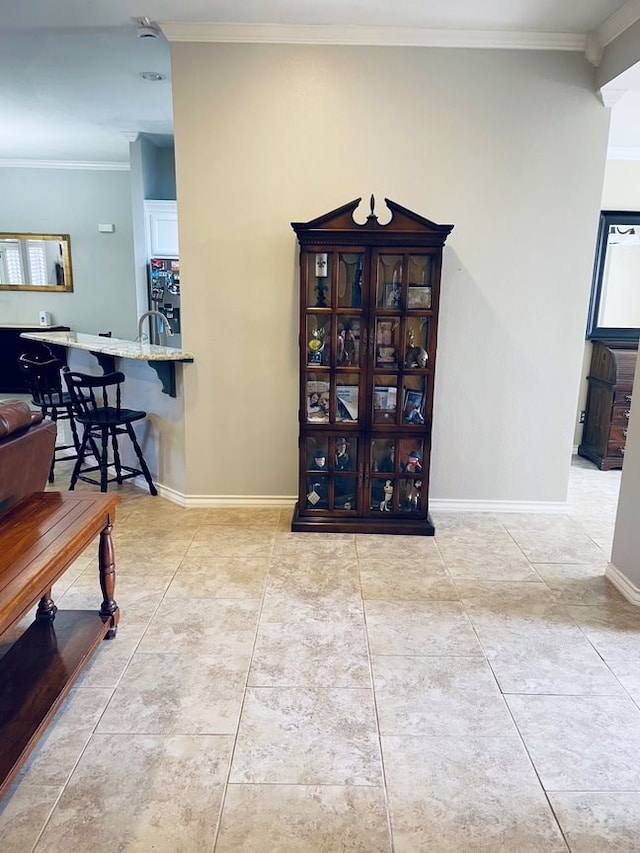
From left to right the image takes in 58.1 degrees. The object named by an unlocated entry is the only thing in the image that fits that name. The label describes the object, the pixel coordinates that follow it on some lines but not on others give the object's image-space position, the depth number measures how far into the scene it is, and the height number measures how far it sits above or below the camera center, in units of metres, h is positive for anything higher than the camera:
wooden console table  1.57 -1.23
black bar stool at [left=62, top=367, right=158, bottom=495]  3.71 -0.84
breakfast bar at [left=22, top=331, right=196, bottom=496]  3.57 -0.70
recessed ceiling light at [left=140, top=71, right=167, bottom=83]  3.89 +1.40
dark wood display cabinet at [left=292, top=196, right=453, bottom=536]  3.08 -0.42
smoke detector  3.07 +1.37
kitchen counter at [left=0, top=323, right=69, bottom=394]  6.82 -0.80
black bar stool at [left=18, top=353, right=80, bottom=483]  3.96 -0.67
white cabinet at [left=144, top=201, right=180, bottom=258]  5.46 +0.50
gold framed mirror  6.84 +0.26
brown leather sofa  2.02 -0.59
